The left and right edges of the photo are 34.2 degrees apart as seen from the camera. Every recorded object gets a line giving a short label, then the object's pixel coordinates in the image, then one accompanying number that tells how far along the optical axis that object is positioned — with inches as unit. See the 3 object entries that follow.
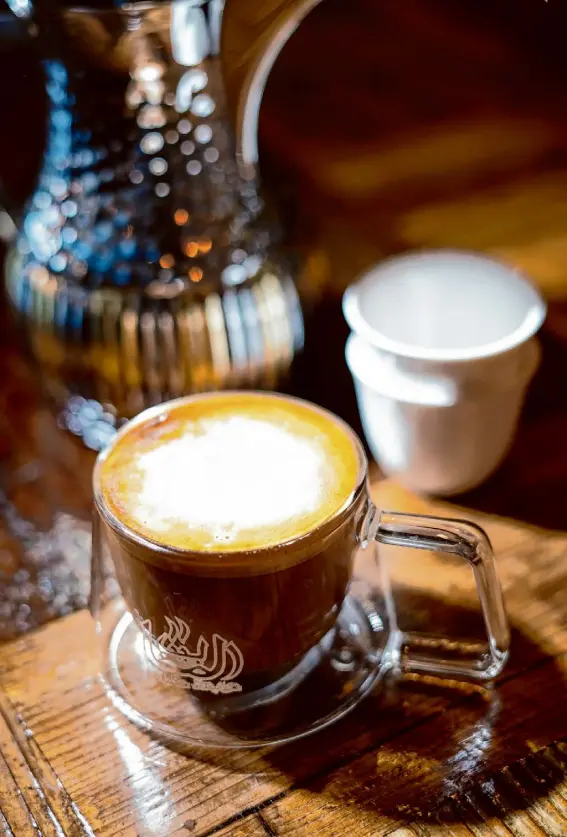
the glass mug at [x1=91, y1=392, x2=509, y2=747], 17.2
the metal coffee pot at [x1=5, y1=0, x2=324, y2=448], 22.6
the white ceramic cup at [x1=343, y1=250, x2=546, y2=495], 22.3
